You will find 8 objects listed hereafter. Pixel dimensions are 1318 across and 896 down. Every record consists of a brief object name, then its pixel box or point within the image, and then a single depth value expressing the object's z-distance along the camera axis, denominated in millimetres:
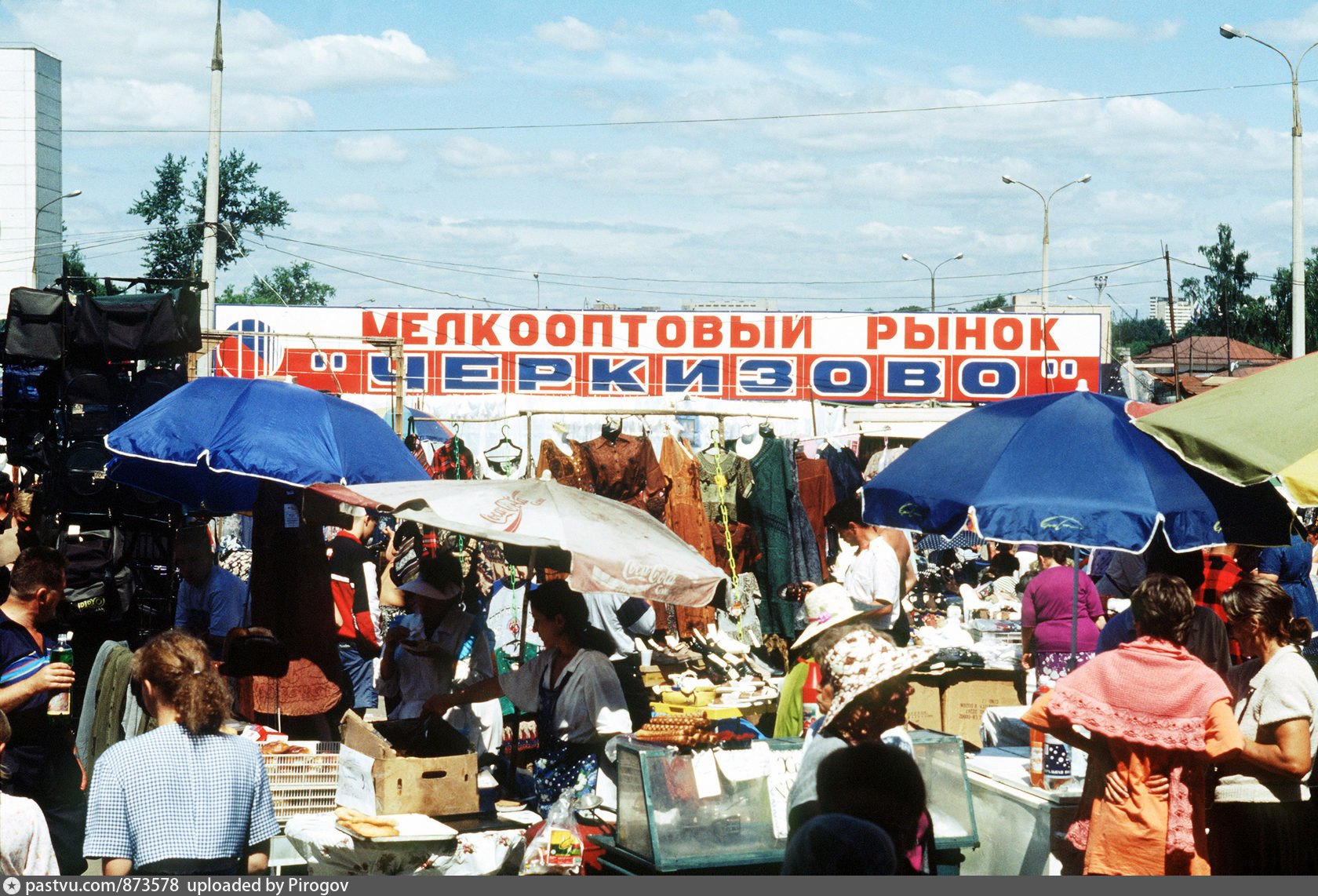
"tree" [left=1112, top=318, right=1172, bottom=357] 130875
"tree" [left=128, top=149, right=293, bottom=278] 68562
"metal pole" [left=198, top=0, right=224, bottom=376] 19406
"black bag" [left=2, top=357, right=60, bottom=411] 9484
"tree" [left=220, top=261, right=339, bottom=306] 96000
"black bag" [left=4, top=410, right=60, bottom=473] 10055
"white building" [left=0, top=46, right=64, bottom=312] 65250
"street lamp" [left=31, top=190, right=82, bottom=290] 62619
